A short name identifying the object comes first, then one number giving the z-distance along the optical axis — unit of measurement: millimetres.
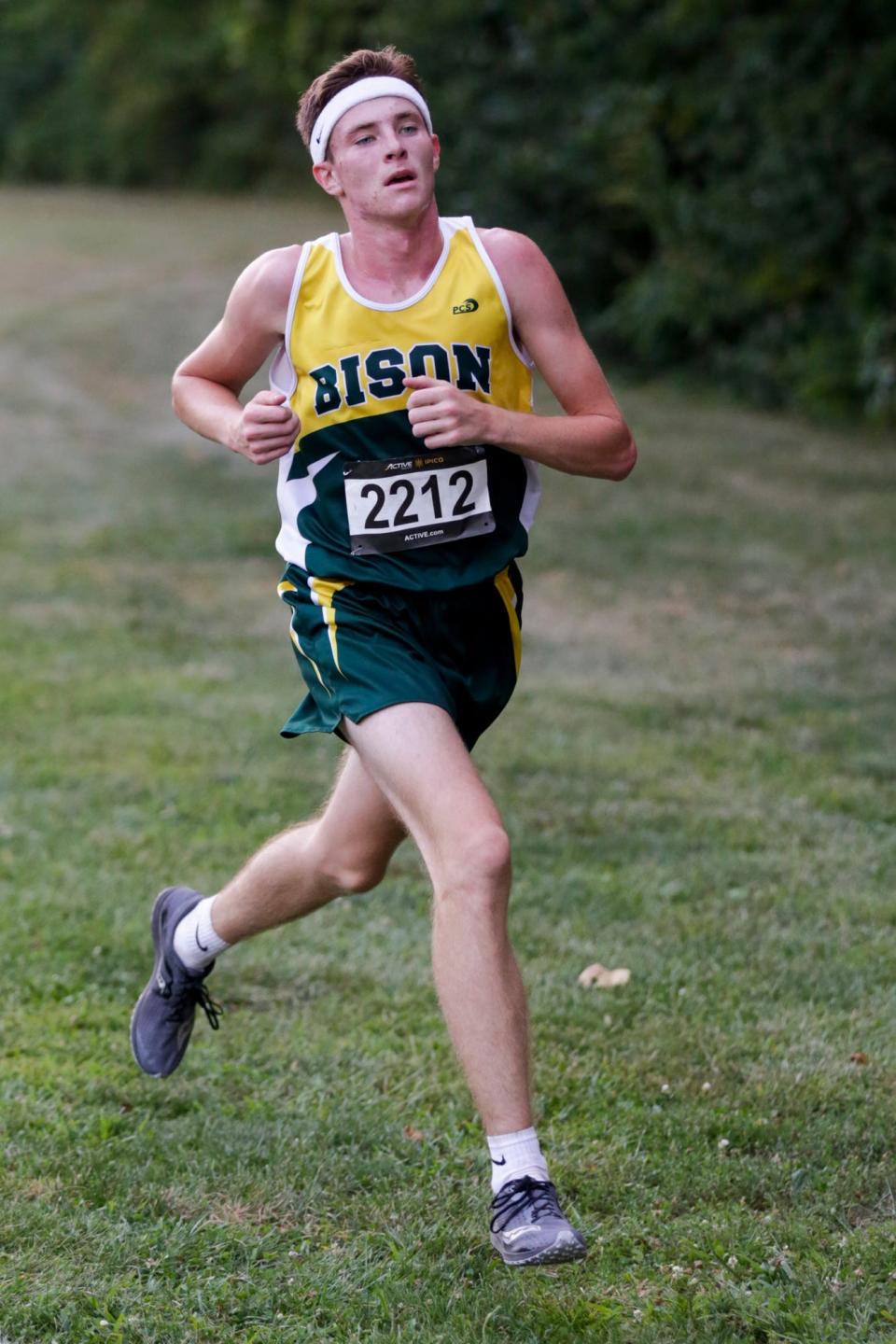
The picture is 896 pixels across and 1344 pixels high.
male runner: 7625
